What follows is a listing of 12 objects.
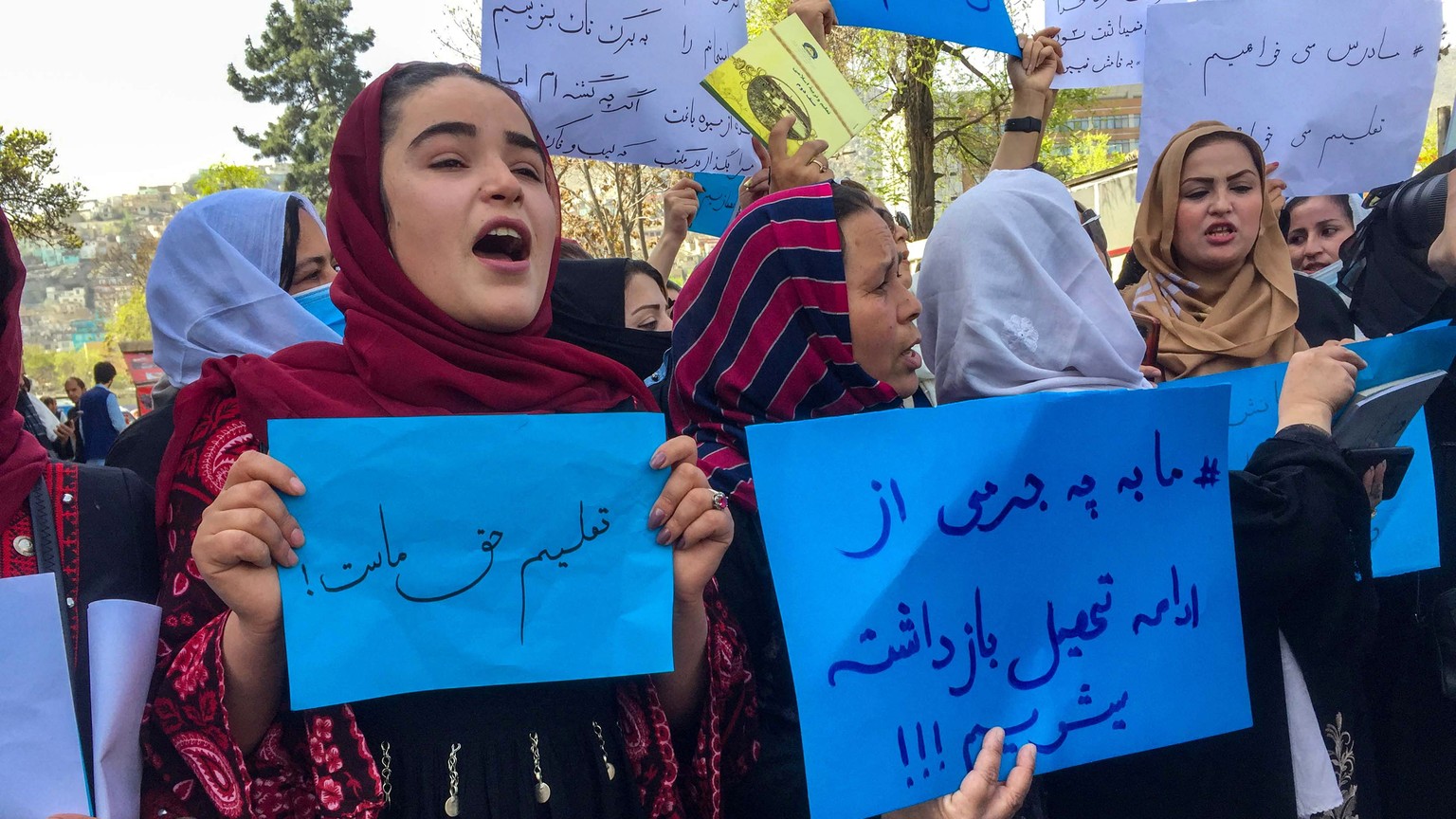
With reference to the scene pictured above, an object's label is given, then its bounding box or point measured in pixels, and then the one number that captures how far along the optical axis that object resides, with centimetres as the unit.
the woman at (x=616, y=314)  340
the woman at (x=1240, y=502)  174
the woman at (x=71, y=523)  131
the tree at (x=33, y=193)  1883
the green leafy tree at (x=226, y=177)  3253
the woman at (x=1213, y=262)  255
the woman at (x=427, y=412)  120
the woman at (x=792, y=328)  179
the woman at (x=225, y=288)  234
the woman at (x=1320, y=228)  430
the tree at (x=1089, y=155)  3199
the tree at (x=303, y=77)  4341
